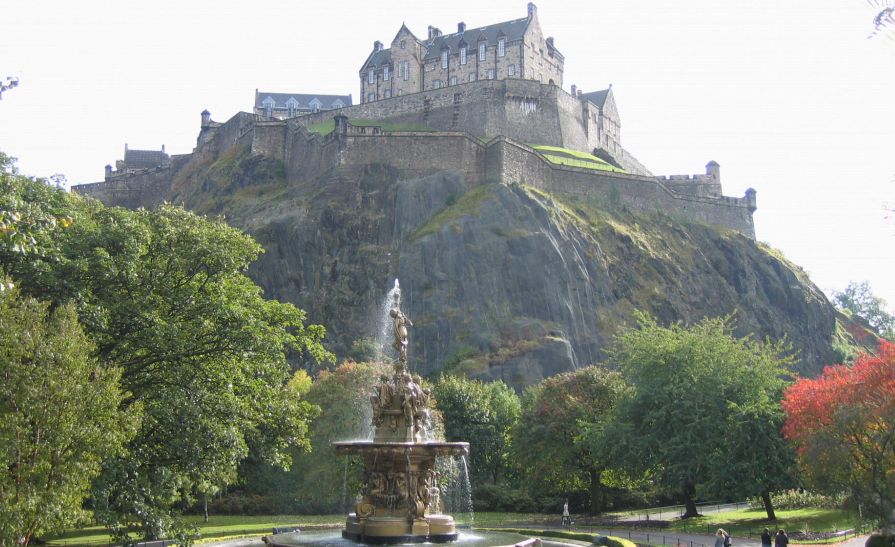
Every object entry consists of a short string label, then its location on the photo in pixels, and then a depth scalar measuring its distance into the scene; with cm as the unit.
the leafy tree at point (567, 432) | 4659
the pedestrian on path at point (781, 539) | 2419
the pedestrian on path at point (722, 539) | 2397
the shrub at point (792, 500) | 4558
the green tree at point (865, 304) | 12076
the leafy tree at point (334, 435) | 4575
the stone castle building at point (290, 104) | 11988
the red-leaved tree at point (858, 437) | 2744
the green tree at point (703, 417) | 3725
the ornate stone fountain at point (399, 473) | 2258
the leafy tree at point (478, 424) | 5347
